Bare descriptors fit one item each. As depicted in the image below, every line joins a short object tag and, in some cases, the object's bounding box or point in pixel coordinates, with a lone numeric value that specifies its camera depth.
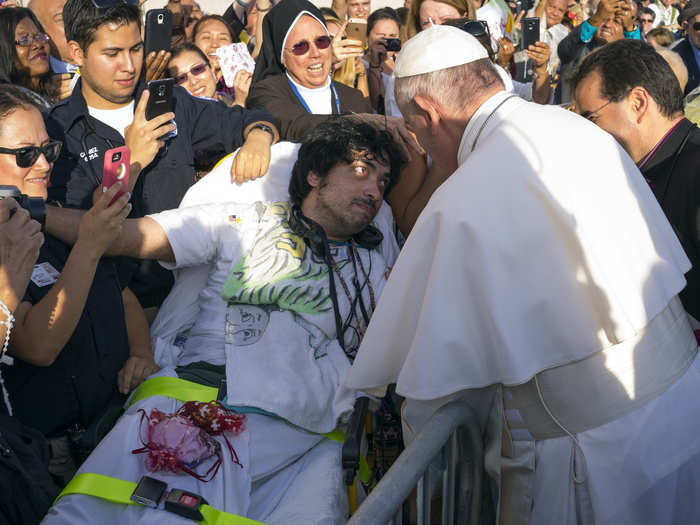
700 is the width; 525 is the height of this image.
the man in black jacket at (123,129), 3.57
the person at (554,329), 2.10
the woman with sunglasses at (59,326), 2.52
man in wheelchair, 2.48
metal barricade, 1.58
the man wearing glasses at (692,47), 6.85
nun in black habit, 4.50
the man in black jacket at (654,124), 2.88
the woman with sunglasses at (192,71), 4.87
